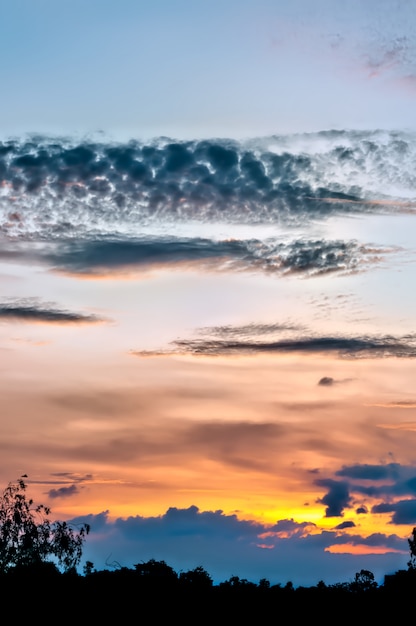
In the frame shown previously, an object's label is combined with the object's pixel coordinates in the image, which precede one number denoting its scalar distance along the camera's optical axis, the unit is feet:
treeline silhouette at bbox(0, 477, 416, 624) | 152.56
